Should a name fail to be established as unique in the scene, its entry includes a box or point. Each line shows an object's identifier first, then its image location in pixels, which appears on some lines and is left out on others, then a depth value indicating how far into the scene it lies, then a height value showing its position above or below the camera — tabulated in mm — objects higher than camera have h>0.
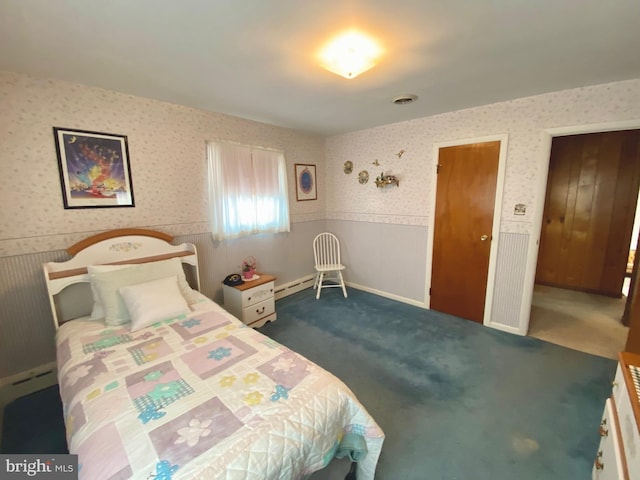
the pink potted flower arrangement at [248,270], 3070 -785
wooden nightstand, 2814 -1077
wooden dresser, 910 -895
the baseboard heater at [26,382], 1936 -1365
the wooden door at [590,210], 3422 -113
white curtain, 2893 +142
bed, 978 -895
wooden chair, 4090 -803
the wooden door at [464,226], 2787 -271
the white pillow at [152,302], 1889 -737
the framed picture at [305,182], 3810 +298
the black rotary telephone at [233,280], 2887 -853
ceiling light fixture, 1508 +913
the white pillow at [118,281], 1932 -600
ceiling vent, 2382 +943
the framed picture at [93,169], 2051 +275
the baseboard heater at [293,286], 3756 -1248
